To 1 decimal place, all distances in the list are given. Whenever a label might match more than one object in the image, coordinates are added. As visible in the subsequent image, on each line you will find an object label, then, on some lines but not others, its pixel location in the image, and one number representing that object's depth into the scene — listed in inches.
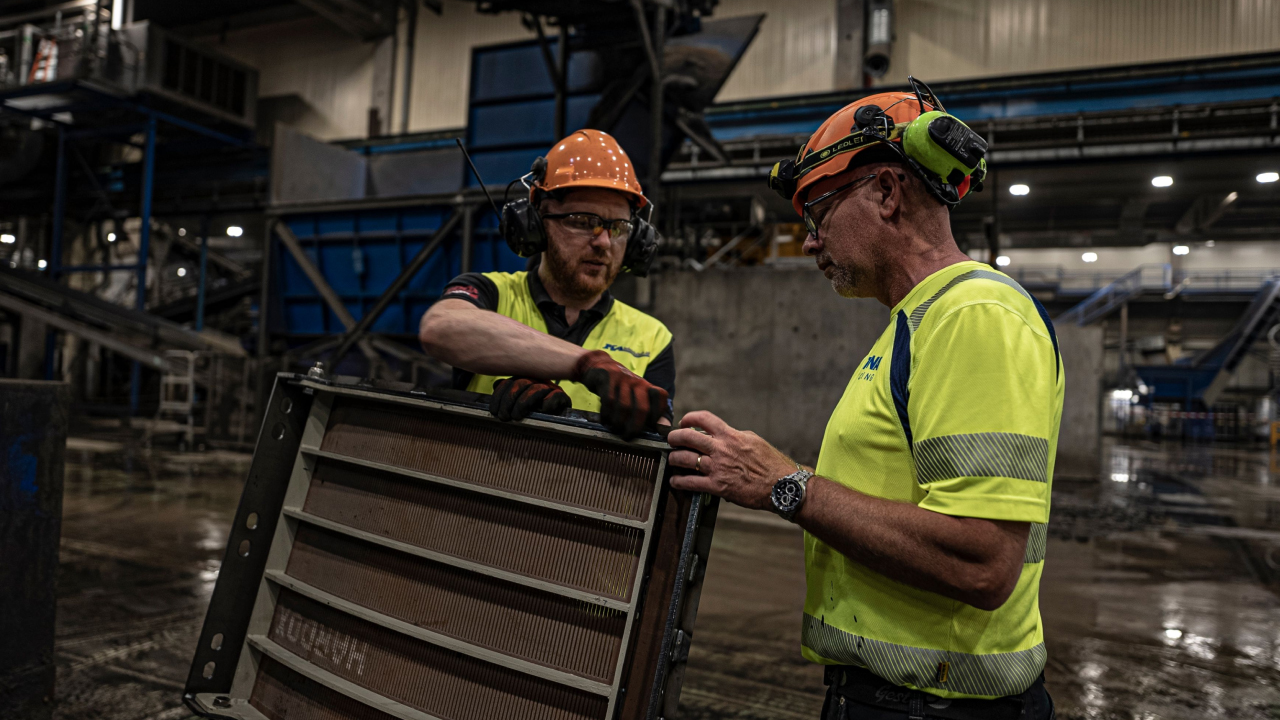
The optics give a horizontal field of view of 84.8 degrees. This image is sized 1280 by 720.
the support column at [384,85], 782.5
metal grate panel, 59.4
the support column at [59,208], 720.3
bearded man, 93.0
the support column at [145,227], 649.6
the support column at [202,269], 738.2
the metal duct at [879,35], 604.7
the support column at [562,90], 360.5
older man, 46.2
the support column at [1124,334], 997.5
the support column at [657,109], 328.2
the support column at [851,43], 622.2
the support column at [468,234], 351.3
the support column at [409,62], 779.4
